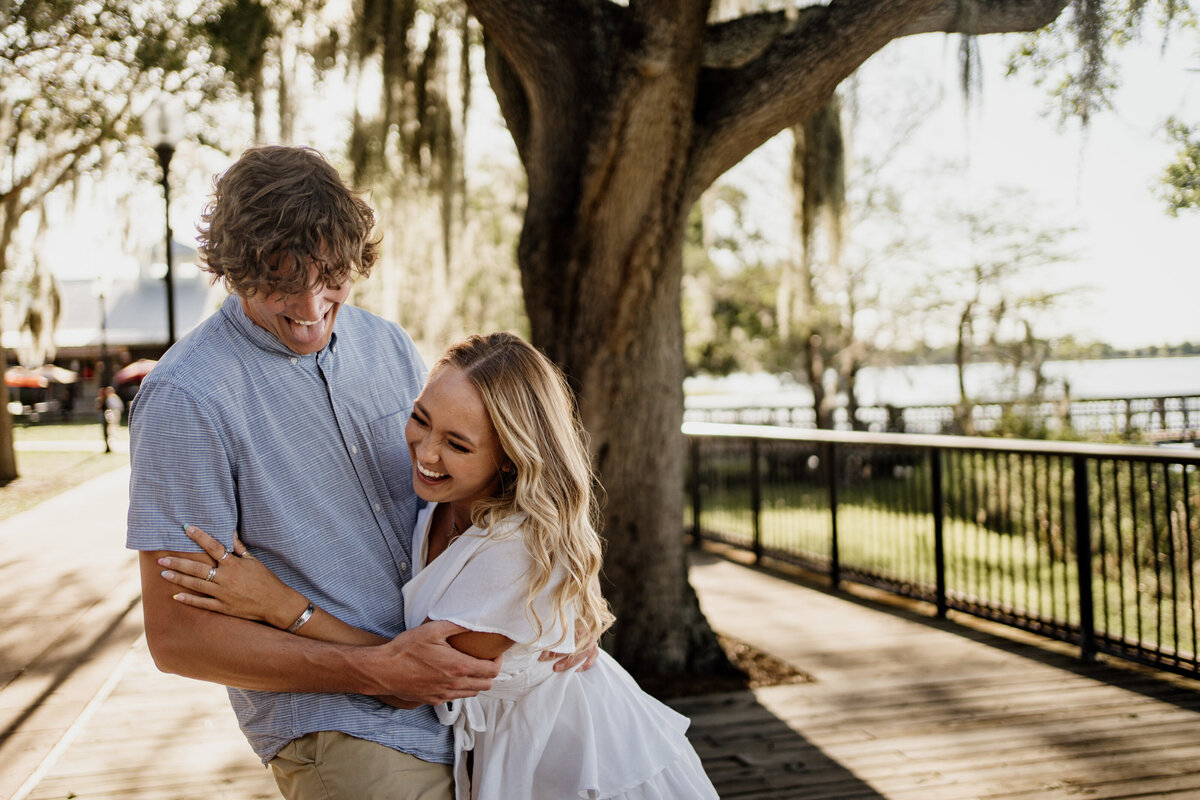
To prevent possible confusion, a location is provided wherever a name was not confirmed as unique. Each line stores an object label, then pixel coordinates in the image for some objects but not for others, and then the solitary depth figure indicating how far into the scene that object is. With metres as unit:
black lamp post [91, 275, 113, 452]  14.84
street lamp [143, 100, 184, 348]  8.26
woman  1.69
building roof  25.14
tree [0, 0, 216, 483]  6.02
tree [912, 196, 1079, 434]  16.84
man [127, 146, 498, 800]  1.57
